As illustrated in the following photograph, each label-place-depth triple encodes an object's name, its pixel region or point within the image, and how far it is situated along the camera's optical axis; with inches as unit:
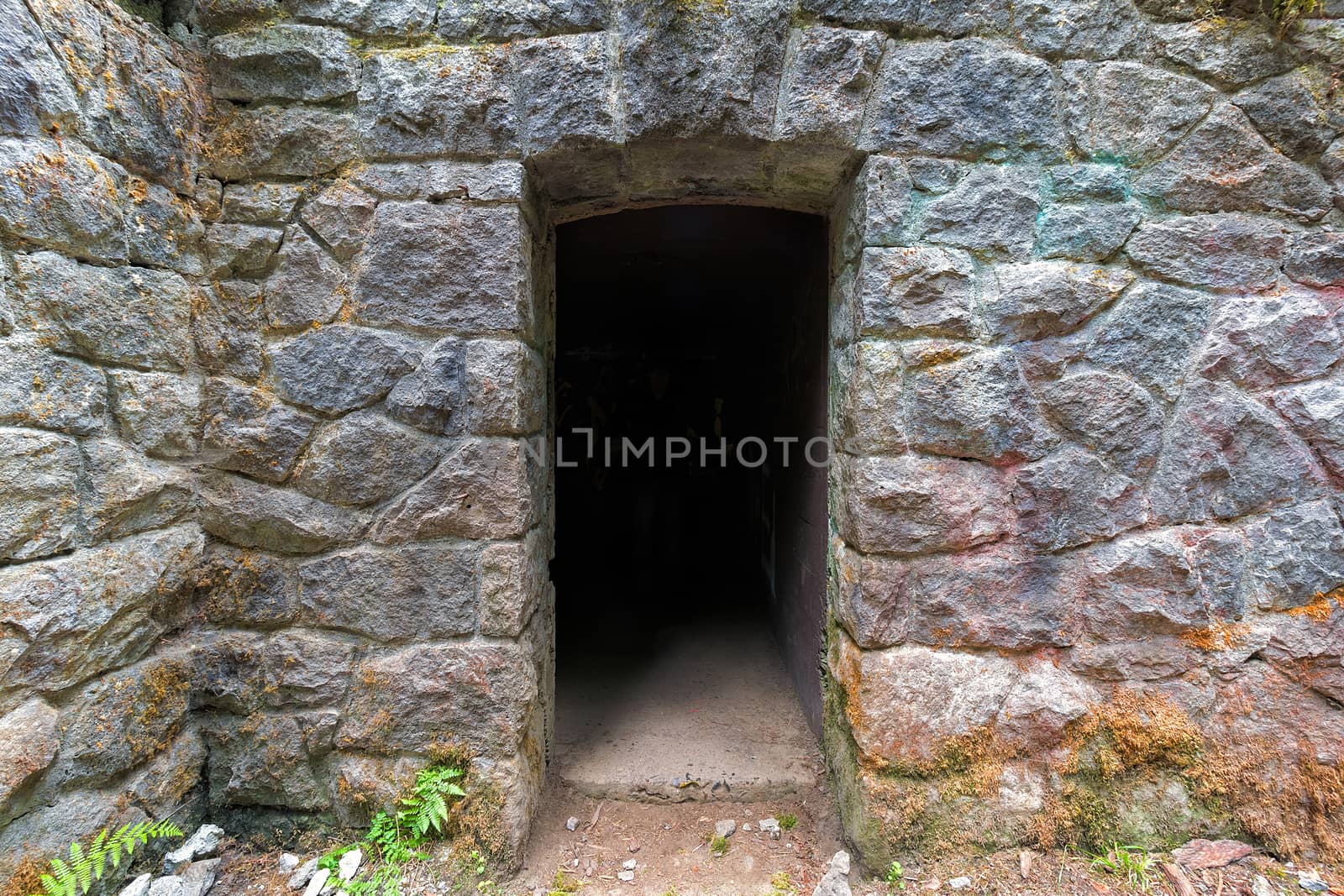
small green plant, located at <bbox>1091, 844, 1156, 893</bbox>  61.2
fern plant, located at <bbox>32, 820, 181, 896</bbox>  51.5
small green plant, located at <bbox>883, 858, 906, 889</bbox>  63.2
